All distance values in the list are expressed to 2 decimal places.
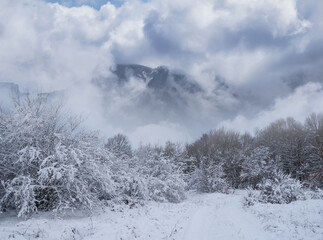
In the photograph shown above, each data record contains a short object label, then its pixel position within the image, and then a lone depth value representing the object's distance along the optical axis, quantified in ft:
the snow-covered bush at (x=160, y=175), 60.39
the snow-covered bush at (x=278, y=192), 46.29
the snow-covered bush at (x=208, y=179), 87.76
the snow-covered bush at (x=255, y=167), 89.98
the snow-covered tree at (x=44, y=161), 28.94
